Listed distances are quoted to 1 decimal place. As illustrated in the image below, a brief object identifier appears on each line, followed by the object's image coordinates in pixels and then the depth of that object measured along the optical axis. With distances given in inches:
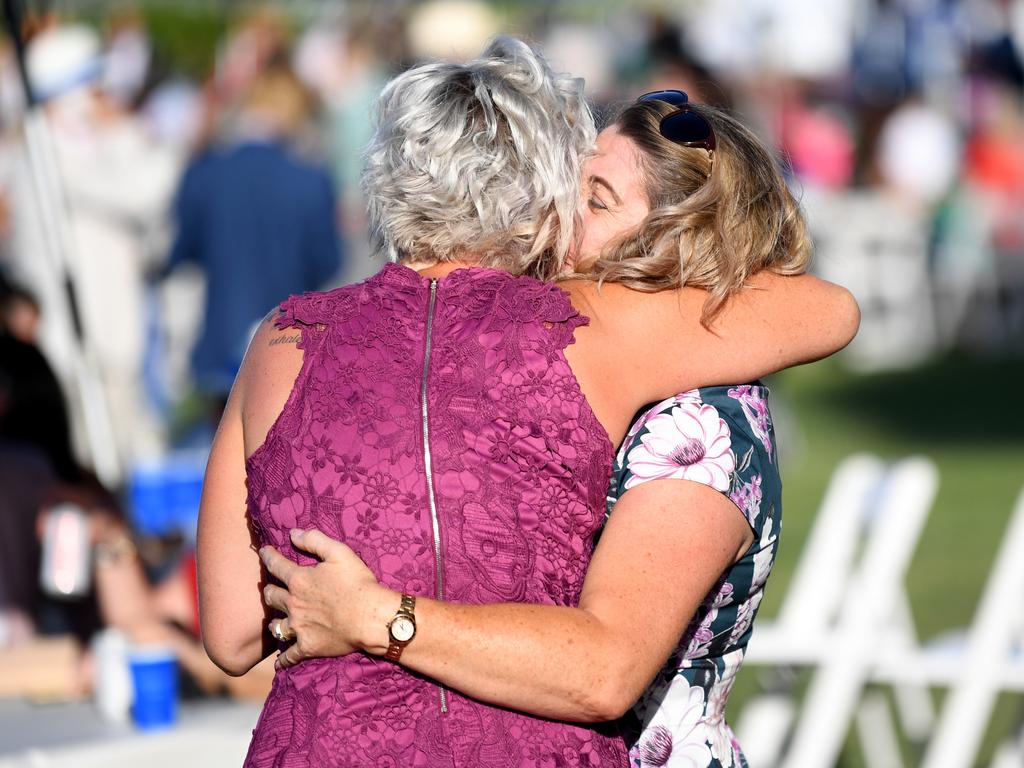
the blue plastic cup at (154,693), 277.6
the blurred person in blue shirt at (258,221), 612.4
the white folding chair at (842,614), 325.7
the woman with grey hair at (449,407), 148.4
